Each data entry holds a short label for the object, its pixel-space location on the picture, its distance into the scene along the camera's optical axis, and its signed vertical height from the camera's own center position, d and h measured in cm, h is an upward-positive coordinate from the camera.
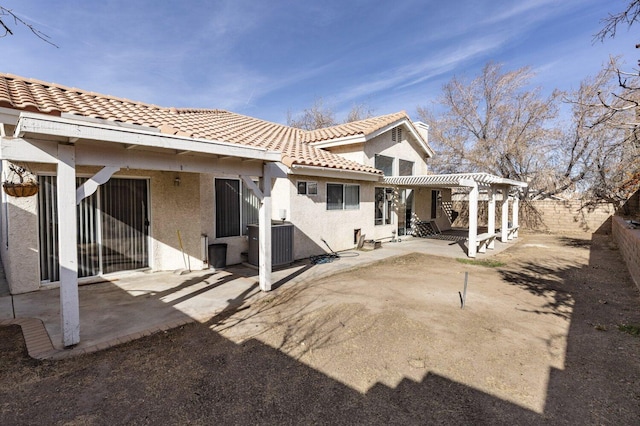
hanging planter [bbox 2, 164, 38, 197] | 587 +39
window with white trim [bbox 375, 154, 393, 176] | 1463 +200
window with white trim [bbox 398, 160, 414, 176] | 1617 +199
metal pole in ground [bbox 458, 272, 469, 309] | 625 -201
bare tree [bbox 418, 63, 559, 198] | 2152 +602
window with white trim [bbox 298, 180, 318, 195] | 1055 +58
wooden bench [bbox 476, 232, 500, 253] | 1223 -148
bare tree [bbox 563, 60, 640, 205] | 1822 +327
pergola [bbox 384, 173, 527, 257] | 1146 +76
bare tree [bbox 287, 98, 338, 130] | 3353 +972
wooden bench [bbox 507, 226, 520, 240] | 1653 -152
